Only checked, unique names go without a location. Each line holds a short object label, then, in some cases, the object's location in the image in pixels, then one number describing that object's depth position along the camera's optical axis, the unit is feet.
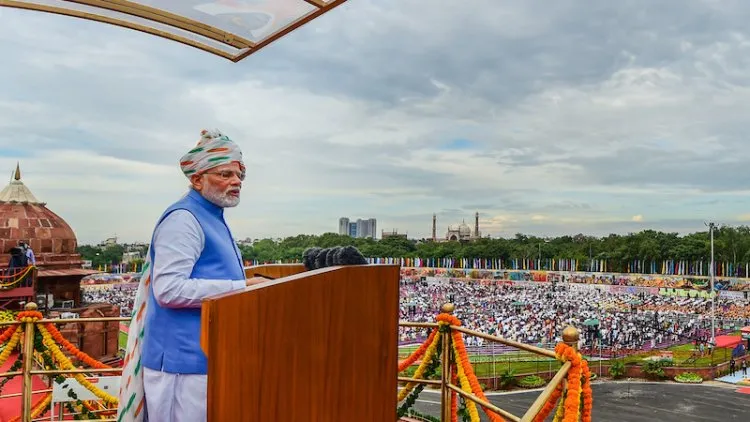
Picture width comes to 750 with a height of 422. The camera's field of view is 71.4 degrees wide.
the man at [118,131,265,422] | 6.07
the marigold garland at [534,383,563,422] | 8.05
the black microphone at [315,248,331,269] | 6.77
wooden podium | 5.20
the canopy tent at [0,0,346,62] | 9.40
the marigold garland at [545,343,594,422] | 7.93
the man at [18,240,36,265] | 45.98
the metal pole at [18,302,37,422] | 12.17
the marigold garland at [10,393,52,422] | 14.57
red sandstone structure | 48.39
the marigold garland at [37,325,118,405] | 13.19
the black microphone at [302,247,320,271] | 7.01
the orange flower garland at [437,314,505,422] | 10.94
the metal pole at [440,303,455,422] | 11.27
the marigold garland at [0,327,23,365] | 13.44
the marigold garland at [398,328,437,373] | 12.28
